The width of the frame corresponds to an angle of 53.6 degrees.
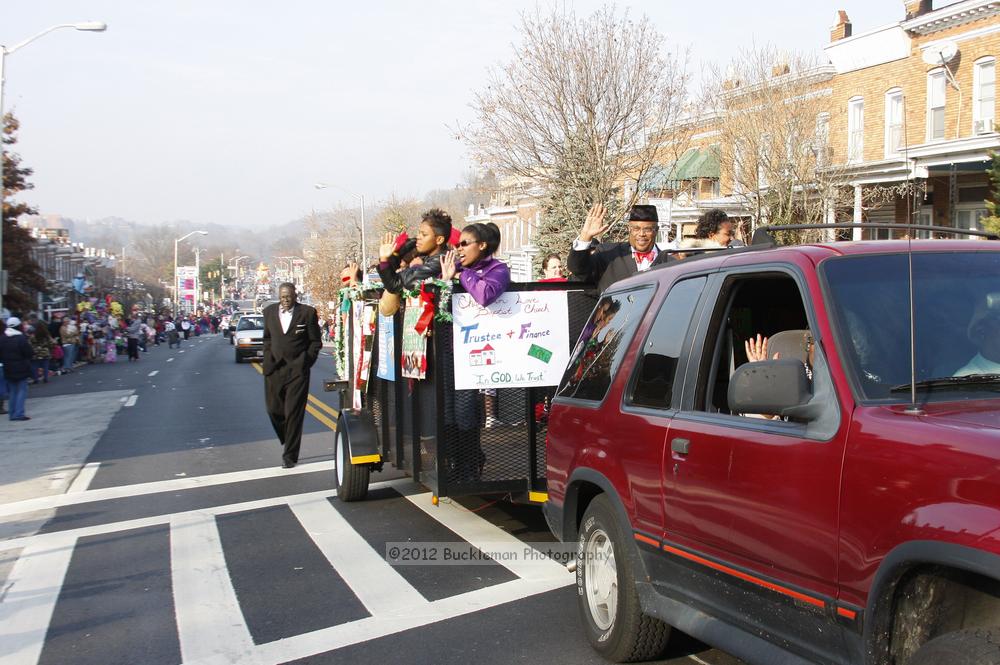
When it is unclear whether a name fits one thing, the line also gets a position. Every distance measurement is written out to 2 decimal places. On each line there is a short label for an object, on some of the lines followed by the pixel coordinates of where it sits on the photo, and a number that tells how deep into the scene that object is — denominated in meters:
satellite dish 24.88
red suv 2.87
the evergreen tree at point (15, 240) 33.41
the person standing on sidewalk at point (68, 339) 32.97
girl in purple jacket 6.79
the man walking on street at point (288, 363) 11.07
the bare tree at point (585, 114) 24.69
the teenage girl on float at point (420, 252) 7.19
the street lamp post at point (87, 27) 26.38
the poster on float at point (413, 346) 6.97
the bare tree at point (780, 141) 25.53
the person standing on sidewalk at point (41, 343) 27.27
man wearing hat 7.24
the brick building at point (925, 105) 23.66
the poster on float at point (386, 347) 7.86
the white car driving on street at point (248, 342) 35.31
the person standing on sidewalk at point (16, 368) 17.58
